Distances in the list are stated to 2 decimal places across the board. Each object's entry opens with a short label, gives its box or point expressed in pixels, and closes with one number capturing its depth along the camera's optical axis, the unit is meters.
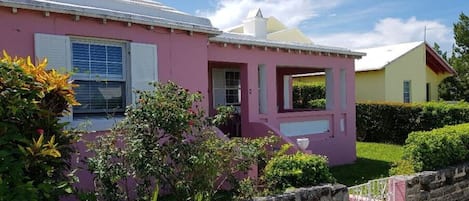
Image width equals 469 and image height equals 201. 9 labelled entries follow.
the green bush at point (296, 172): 6.59
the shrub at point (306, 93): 25.52
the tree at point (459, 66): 27.98
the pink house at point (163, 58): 7.46
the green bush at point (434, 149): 8.48
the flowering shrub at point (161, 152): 5.28
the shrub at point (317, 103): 23.05
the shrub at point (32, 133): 4.05
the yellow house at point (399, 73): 23.86
